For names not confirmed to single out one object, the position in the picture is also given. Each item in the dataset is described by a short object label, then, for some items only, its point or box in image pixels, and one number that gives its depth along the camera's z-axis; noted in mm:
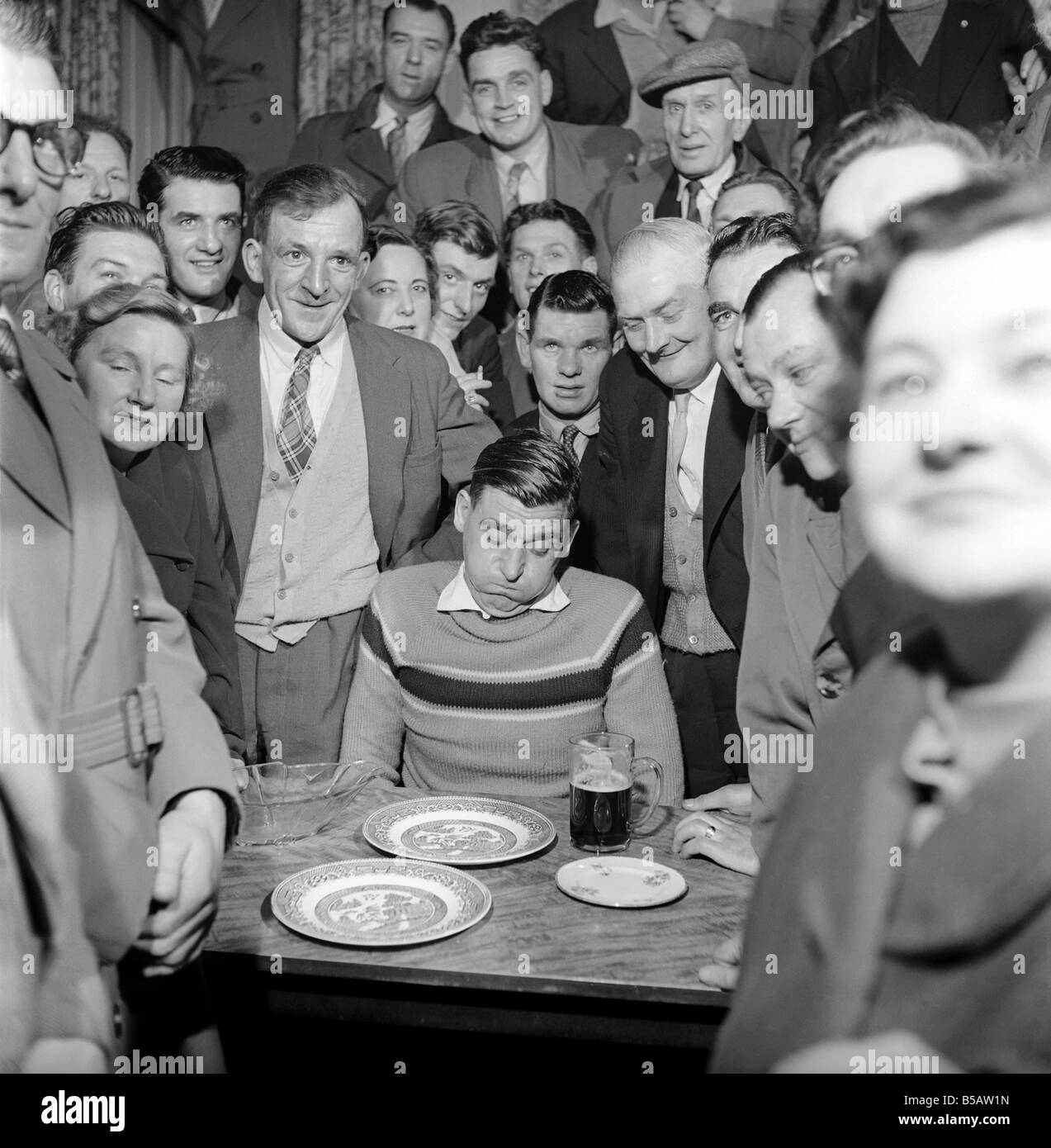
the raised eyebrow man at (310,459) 2602
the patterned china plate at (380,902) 1561
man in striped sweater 2336
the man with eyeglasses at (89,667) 1127
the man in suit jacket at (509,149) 3547
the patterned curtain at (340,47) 3791
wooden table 1479
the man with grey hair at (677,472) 2596
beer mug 1800
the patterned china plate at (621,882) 1650
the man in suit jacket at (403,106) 3746
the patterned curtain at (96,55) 3371
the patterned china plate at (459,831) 1804
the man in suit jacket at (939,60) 2682
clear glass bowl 1856
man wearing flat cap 3211
